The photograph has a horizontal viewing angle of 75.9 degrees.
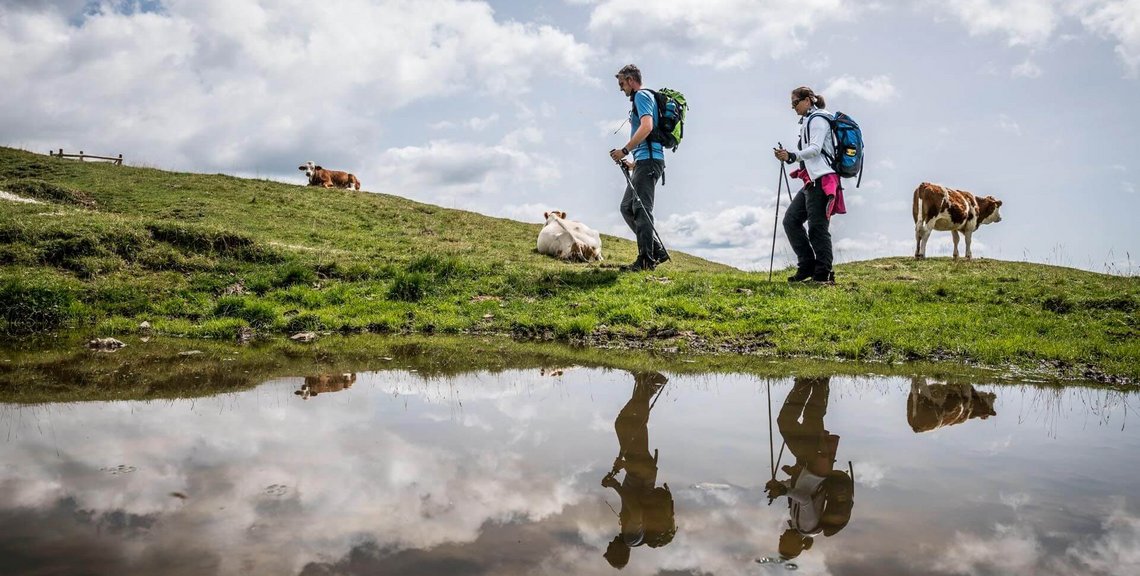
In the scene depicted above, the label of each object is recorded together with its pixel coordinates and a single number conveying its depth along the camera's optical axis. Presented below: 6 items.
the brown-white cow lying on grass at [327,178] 32.62
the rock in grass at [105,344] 8.96
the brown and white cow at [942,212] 19.52
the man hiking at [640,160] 13.08
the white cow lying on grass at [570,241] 18.56
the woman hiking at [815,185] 12.37
